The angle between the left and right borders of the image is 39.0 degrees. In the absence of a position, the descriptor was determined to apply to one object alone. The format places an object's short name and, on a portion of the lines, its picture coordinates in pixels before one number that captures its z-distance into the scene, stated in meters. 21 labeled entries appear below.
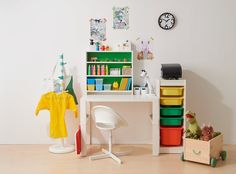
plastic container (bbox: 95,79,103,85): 4.38
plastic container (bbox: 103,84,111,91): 4.41
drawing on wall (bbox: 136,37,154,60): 4.38
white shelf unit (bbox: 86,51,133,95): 4.36
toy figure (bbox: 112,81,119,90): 4.38
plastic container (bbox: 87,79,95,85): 4.37
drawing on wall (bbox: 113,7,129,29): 4.35
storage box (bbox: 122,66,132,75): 4.36
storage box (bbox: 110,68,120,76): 4.39
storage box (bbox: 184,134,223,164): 3.59
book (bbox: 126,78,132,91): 4.36
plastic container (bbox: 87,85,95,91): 4.38
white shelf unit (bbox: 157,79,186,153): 4.03
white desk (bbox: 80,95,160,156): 3.95
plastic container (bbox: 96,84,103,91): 4.37
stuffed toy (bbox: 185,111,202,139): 3.76
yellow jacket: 4.10
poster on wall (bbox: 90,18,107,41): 4.36
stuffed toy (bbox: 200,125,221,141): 3.65
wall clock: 4.33
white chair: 3.68
